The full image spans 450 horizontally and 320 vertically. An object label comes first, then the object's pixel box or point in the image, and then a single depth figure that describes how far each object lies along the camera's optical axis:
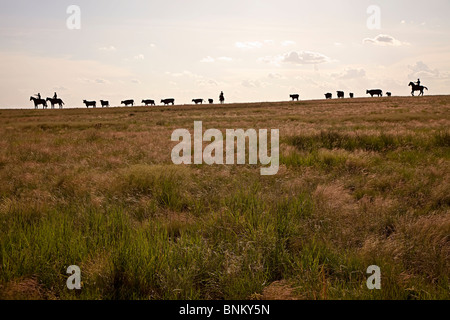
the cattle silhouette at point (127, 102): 89.12
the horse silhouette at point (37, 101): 72.25
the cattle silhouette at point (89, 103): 84.06
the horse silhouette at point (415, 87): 74.25
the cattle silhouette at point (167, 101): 88.35
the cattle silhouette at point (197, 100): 90.56
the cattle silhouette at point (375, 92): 83.75
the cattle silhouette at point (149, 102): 87.28
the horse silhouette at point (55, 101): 74.72
